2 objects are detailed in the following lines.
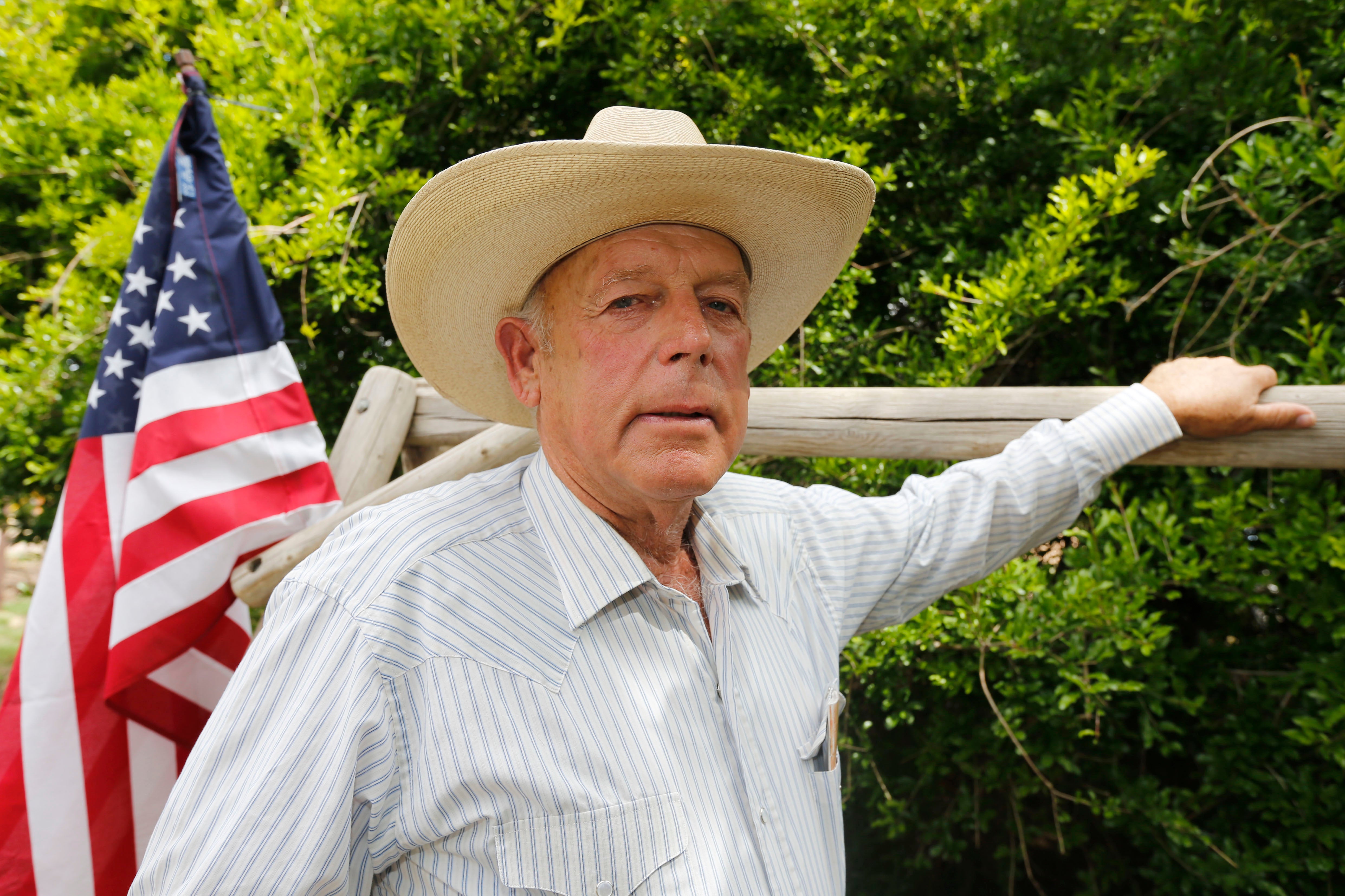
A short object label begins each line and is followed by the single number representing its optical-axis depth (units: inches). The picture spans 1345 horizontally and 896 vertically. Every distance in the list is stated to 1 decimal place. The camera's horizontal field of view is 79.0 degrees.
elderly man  42.8
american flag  74.4
